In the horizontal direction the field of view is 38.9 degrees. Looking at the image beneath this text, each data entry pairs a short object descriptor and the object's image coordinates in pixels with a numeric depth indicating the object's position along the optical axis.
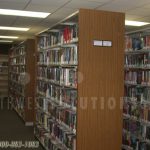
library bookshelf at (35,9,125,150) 2.88
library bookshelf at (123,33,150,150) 4.08
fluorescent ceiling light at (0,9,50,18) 4.27
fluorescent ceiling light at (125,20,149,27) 5.06
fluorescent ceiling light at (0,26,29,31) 6.19
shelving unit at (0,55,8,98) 10.31
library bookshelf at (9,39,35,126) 6.18
